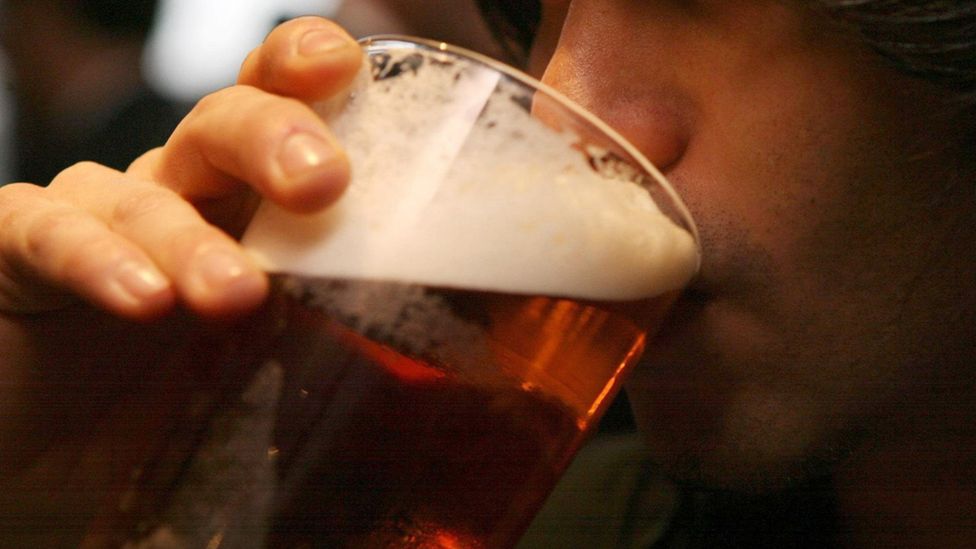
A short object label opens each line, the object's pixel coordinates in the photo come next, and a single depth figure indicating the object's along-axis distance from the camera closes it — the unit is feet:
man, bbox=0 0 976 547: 2.36
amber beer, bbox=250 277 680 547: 2.19
